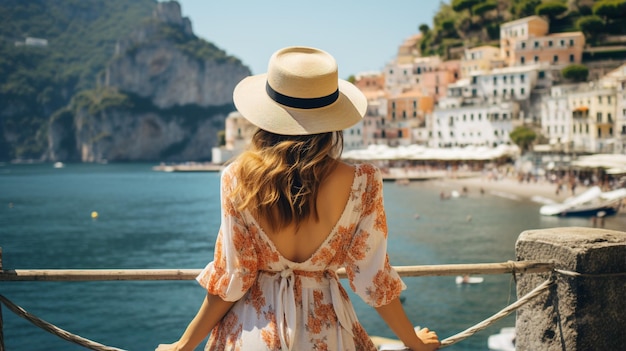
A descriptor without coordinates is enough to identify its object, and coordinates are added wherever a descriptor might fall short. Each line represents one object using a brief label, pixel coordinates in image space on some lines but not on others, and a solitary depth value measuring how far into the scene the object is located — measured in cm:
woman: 177
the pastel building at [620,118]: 4569
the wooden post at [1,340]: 219
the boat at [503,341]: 1134
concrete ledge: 241
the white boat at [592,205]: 3006
